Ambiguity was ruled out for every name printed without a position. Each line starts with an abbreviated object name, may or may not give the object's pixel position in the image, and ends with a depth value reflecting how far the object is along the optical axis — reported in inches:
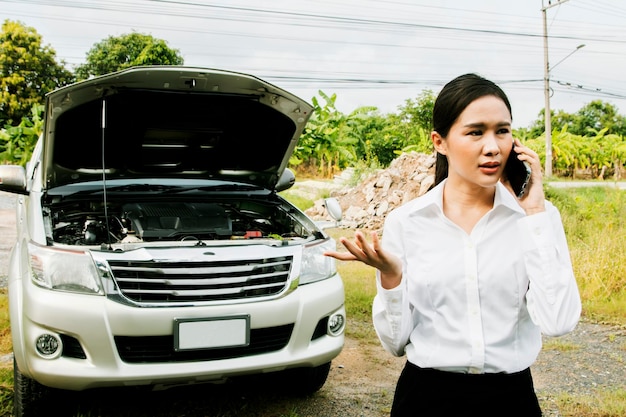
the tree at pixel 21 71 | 1192.8
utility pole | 986.1
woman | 55.1
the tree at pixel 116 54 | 1509.2
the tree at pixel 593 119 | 2014.0
